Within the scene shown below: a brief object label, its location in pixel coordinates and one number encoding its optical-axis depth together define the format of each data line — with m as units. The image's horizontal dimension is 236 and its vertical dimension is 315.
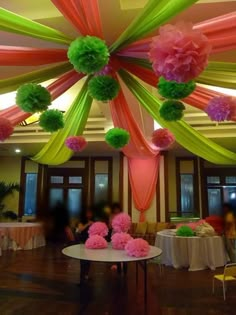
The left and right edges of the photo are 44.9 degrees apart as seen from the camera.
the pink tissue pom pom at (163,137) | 3.61
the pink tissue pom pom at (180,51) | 1.41
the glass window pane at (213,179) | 9.89
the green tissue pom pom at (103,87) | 2.28
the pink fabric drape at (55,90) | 3.01
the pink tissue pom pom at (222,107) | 2.37
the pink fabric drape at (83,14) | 1.94
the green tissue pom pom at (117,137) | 3.37
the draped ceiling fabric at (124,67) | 2.01
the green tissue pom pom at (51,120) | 2.79
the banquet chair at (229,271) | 3.79
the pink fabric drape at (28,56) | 2.43
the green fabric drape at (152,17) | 1.83
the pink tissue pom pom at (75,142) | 3.69
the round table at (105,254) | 3.31
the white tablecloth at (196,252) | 5.89
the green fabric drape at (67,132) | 3.46
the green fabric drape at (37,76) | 2.77
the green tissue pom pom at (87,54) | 1.72
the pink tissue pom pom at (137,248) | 3.42
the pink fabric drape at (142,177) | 5.50
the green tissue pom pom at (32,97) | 2.17
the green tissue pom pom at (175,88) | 1.90
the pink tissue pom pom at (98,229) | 3.98
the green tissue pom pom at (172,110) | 2.38
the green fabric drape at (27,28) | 2.03
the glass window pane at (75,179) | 10.22
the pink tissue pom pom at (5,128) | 2.88
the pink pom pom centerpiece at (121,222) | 3.80
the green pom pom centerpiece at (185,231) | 6.01
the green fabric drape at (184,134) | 3.14
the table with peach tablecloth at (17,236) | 7.67
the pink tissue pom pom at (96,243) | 3.94
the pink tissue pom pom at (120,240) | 3.89
